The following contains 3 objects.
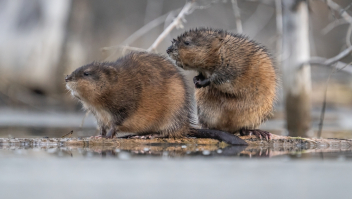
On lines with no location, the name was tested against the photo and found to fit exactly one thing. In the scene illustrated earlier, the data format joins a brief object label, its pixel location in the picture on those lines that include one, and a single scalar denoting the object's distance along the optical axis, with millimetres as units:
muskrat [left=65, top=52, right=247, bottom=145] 8930
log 8062
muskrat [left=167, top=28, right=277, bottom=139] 9156
